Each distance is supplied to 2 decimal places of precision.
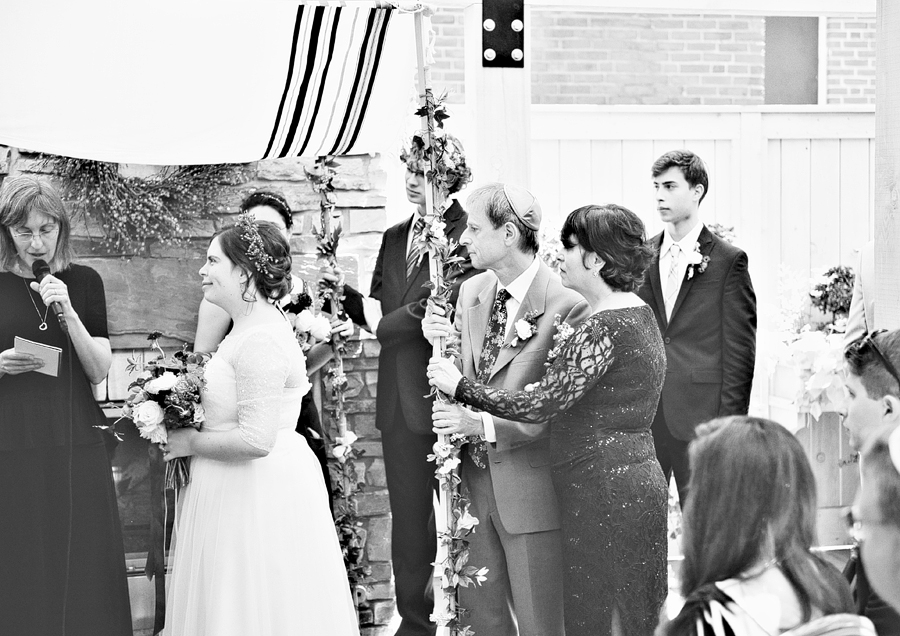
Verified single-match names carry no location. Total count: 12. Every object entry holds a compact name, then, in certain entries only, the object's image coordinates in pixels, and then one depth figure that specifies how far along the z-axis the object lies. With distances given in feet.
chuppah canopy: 10.07
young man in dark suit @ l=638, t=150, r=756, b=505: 14.33
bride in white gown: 11.05
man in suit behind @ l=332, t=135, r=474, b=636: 13.67
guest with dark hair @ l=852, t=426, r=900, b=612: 5.51
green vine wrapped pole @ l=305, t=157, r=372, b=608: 13.79
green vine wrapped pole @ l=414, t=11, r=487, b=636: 11.05
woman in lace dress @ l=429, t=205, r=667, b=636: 10.46
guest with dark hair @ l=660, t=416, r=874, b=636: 6.11
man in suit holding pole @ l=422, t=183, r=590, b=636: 11.19
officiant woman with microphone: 11.46
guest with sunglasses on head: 7.81
